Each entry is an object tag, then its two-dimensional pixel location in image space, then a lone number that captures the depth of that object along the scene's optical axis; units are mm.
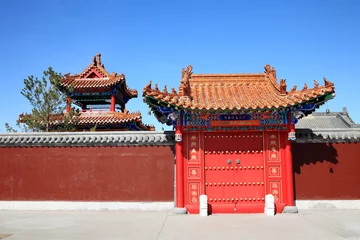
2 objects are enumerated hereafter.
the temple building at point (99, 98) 17875
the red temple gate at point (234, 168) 9367
